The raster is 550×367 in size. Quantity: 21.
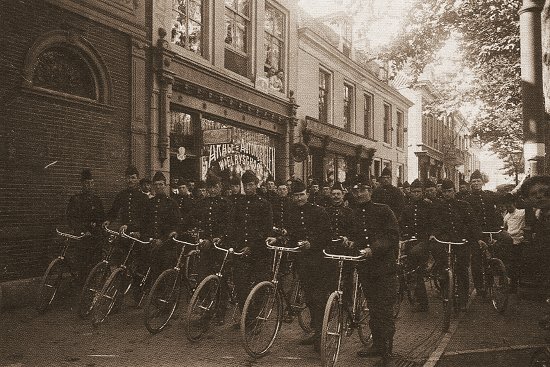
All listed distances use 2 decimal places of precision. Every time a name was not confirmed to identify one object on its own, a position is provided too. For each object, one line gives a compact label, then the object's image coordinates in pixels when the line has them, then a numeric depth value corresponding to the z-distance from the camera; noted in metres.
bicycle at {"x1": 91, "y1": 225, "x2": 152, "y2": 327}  6.96
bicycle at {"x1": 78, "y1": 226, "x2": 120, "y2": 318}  7.20
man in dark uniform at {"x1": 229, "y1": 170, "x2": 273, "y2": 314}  6.82
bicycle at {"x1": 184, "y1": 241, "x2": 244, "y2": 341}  6.21
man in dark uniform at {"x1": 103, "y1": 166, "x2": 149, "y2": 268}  8.31
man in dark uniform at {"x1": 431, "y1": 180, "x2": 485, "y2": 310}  7.96
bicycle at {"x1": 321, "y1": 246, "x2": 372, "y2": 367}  5.19
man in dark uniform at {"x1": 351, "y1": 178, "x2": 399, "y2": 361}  5.69
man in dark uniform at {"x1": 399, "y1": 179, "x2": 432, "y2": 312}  8.01
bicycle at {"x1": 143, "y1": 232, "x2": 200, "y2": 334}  6.50
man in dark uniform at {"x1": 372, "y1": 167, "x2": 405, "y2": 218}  9.33
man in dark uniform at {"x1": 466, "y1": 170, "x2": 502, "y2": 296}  8.91
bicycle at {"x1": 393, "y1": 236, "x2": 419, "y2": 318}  8.08
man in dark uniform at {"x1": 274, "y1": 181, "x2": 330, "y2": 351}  6.23
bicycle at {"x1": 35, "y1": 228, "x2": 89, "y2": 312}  7.56
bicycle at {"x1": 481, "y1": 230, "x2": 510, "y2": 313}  8.01
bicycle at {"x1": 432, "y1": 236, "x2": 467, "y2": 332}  7.08
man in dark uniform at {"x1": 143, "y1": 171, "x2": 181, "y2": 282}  7.80
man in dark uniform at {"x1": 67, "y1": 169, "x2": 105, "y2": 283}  8.40
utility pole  7.25
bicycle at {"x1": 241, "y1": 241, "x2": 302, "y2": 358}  5.84
